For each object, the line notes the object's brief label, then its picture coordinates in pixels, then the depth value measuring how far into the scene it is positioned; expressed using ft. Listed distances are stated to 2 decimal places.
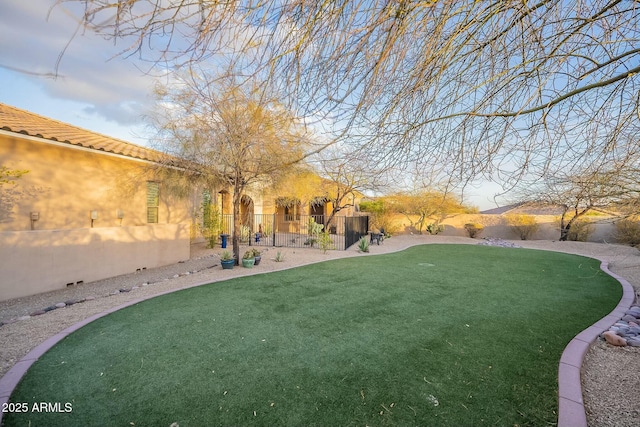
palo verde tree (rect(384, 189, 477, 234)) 71.00
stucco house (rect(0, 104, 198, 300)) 21.20
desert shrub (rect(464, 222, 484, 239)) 71.13
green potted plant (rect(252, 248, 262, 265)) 32.05
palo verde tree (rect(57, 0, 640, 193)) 6.02
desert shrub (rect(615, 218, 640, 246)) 49.32
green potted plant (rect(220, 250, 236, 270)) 29.58
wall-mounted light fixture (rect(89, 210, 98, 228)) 28.76
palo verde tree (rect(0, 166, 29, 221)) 22.75
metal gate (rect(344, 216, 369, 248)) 48.77
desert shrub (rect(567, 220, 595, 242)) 57.21
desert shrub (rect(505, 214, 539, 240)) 65.87
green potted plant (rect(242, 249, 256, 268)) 30.53
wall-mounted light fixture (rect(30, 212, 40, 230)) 24.56
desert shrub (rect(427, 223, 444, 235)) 74.38
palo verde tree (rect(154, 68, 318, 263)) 24.27
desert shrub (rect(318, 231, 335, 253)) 42.99
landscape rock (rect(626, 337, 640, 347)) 12.72
